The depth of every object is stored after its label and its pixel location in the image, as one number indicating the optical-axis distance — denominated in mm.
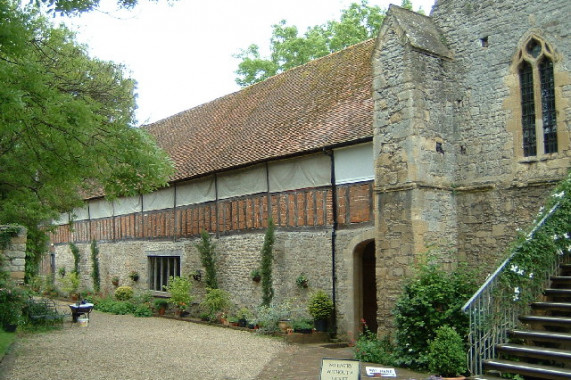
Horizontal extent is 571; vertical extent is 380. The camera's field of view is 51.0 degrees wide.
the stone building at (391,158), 10102
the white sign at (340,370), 6044
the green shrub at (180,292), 17344
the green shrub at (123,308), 19781
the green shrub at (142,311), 19141
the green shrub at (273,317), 13773
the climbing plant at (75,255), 25875
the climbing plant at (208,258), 16938
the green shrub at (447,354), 8312
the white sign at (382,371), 7154
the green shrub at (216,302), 16078
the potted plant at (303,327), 13148
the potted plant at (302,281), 13961
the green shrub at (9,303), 12989
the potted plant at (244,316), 15183
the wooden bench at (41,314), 15797
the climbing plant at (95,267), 24141
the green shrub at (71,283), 23766
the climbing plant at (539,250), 8367
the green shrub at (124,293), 21359
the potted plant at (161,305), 19047
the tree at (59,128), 8125
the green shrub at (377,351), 9883
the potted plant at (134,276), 21484
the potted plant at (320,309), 12969
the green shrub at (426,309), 9219
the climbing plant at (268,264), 14820
